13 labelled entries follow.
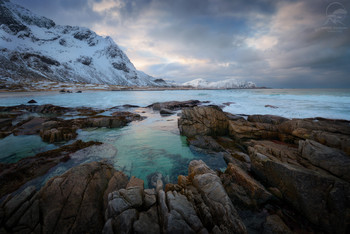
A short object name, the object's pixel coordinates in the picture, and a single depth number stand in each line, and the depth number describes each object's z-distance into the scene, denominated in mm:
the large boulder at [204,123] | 12669
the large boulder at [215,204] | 3705
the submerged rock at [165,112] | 23534
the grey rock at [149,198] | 4198
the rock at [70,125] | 10945
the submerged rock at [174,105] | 29844
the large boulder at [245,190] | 5121
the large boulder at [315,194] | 4113
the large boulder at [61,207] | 3607
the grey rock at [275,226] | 4207
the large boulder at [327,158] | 5199
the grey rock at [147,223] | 3373
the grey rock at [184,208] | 3483
